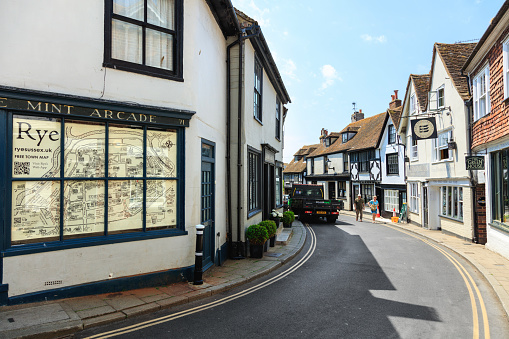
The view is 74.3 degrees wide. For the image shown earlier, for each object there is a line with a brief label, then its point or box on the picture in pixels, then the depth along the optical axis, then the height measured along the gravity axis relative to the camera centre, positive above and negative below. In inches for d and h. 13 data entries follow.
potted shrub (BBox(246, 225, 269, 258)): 389.7 -63.2
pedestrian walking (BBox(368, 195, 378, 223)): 1040.0 -68.7
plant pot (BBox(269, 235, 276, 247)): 487.9 -83.2
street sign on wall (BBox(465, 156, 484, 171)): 504.7 +28.9
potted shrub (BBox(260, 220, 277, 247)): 436.8 -56.4
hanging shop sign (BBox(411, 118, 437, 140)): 668.7 +108.2
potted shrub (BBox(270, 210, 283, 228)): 587.0 -56.8
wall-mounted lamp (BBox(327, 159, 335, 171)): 1549.0 +85.7
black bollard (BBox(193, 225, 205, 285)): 277.0 -63.7
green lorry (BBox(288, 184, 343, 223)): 885.2 -65.0
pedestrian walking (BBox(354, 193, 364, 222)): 964.6 -63.2
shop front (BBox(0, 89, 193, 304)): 219.6 -8.0
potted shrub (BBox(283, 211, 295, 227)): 684.1 -70.1
